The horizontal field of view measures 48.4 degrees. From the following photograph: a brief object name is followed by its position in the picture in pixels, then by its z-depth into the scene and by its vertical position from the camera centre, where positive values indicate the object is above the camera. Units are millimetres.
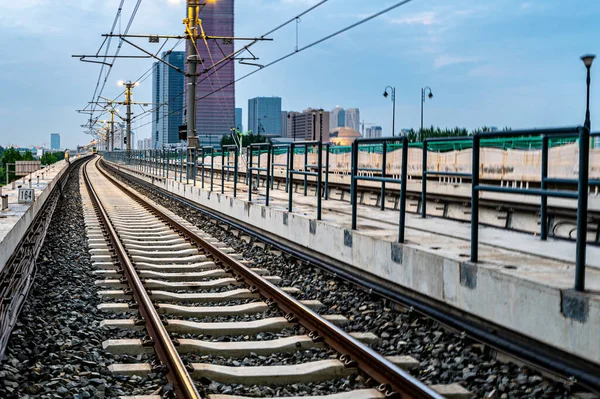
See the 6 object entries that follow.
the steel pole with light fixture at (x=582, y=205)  4727 -324
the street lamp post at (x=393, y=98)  44950 +4227
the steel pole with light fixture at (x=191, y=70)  22609 +2995
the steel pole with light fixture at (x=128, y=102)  52700 +4287
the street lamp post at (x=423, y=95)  44769 +4392
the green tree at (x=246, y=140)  107962 +3125
